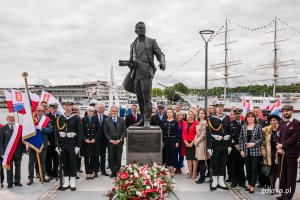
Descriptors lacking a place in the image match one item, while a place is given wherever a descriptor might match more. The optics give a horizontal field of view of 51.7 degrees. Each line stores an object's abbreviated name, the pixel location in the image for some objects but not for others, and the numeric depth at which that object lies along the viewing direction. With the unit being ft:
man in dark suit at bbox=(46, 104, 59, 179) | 26.91
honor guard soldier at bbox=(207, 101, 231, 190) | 23.77
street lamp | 36.91
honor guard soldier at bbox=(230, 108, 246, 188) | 24.57
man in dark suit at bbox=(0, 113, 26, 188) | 23.86
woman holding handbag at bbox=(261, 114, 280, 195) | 22.31
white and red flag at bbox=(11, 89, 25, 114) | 26.73
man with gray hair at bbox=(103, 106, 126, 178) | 26.73
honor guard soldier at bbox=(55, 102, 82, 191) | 23.79
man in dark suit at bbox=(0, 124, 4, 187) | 24.05
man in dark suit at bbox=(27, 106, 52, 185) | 25.31
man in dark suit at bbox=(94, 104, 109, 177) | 27.62
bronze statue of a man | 25.07
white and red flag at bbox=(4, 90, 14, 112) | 27.86
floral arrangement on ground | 16.22
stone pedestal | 24.16
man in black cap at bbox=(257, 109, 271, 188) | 23.91
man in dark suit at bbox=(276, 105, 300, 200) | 19.81
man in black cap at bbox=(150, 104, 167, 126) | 28.48
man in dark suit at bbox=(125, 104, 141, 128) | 31.22
